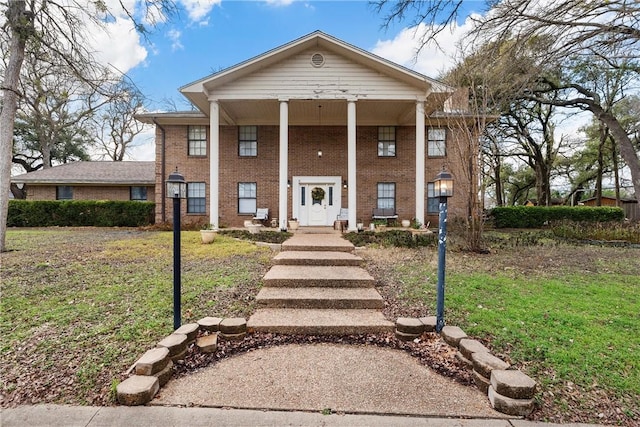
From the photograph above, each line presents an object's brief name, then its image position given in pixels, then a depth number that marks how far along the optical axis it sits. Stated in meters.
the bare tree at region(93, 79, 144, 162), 25.03
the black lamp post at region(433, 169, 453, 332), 3.66
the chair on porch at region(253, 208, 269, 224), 12.66
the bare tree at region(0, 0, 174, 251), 7.63
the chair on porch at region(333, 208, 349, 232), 11.41
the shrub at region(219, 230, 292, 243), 9.33
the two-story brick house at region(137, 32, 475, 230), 13.04
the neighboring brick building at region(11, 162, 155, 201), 16.67
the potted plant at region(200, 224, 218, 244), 9.16
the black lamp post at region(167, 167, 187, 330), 3.47
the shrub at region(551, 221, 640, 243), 10.45
